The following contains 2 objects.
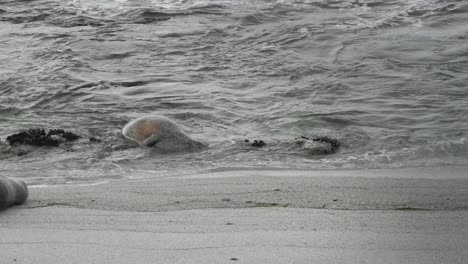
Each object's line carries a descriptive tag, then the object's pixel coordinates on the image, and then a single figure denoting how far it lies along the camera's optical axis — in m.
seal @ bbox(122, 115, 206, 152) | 13.59
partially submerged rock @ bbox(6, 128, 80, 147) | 13.88
